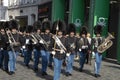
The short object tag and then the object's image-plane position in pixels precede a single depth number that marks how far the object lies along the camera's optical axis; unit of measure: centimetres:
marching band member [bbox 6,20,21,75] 1021
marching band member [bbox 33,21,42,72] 1111
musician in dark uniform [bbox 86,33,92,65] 1201
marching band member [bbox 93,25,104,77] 1039
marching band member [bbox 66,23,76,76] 999
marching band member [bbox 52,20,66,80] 864
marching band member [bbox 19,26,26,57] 1281
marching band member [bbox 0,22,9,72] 1058
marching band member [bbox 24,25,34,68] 1209
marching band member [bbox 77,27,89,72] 1137
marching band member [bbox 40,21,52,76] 1031
